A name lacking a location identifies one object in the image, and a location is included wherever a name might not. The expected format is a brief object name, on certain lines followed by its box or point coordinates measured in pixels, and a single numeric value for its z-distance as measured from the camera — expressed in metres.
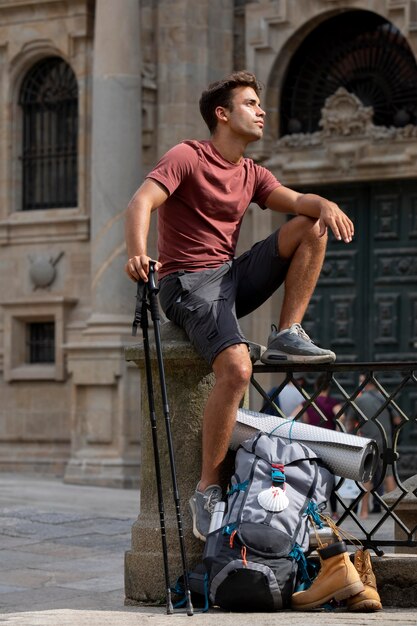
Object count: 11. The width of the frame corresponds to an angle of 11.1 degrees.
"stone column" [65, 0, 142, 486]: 26.32
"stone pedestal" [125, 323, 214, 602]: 10.37
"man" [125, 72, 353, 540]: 9.98
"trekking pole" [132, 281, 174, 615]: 9.76
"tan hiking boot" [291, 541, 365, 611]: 9.32
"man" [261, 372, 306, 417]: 21.06
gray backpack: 9.34
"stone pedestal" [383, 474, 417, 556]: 11.71
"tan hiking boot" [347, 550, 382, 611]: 9.39
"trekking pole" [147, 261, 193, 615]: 9.71
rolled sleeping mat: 9.79
